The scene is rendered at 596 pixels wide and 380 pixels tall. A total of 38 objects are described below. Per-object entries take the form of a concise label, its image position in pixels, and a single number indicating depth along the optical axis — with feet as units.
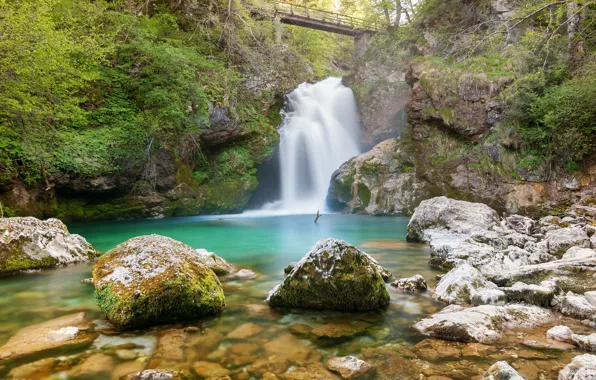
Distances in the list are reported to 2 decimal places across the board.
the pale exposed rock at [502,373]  7.66
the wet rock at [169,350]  9.29
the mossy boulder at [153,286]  11.32
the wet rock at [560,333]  9.96
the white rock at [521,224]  28.18
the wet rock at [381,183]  53.16
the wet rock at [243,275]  18.25
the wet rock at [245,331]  11.06
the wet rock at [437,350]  9.34
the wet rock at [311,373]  8.60
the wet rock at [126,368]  8.71
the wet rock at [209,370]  8.83
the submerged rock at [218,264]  18.90
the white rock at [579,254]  16.10
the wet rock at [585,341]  9.27
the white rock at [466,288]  12.89
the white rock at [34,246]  18.75
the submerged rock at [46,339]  9.67
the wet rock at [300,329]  11.25
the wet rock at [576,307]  11.35
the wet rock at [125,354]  9.51
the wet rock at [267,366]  8.94
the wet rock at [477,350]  9.34
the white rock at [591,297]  11.92
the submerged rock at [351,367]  8.70
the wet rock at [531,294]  12.50
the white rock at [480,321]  10.29
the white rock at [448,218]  28.89
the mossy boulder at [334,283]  13.23
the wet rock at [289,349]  9.71
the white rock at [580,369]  7.24
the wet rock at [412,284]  15.57
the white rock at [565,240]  20.20
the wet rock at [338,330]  11.03
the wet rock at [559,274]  13.80
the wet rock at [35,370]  8.51
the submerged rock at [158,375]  8.35
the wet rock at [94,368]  8.69
